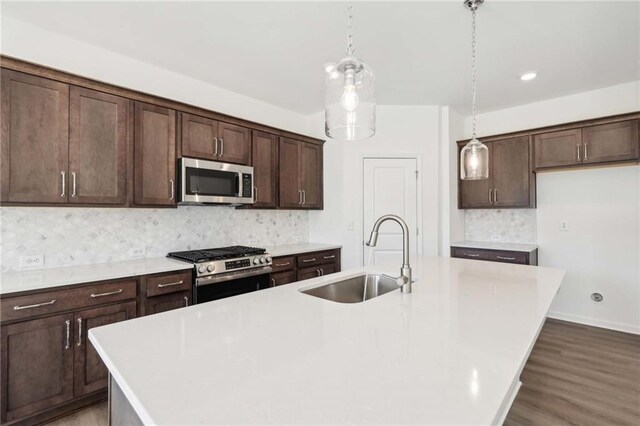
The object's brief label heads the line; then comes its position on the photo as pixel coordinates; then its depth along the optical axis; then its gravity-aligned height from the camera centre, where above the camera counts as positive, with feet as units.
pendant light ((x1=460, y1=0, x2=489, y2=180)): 7.06 +1.24
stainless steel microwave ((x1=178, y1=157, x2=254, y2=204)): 9.26 +1.01
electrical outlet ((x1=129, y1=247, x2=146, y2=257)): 9.24 -1.05
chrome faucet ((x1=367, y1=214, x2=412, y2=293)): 5.63 -0.79
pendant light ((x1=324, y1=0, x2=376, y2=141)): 5.40 +2.02
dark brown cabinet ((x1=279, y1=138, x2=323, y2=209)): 12.46 +1.63
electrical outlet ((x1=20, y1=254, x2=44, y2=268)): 7.48 -1.07
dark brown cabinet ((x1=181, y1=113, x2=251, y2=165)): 9.52 +2.37
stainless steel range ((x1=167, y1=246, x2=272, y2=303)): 8.61 -1.59
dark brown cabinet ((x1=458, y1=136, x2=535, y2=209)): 12.47 +1.38
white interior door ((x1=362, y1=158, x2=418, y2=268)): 13.35 +0.66
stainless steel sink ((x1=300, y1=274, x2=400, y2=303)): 6.48 -1.56
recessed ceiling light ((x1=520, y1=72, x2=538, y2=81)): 10.32 +4.49
